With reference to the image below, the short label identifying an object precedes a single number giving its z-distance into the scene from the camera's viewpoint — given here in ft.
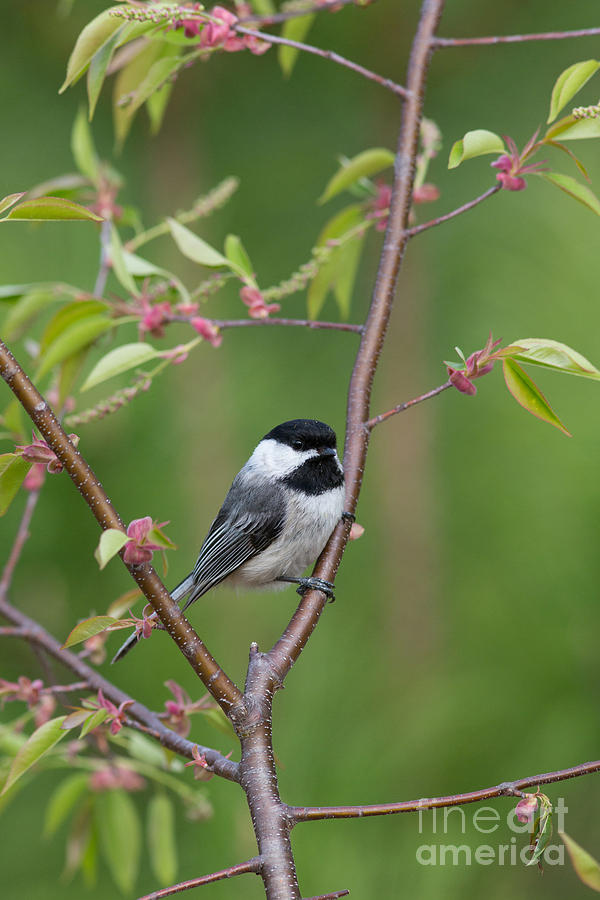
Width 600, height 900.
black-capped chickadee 18.15
